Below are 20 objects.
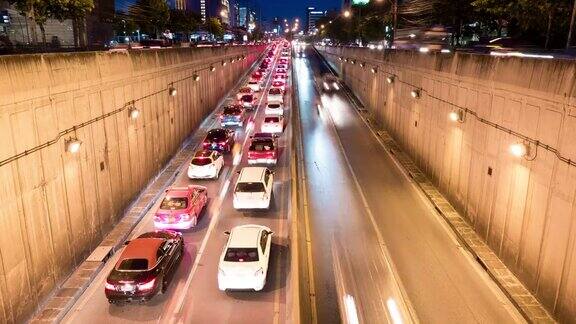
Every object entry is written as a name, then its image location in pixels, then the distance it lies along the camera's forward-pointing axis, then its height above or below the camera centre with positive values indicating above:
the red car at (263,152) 27.27 -6.23
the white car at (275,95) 48.69 -5.36
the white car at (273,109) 41.75 -5.80
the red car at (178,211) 18.72 -6.62
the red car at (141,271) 13.59 -6.69
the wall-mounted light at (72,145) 15.28 -3.31
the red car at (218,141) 29.83 -6.17
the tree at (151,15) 62.91 +3.67
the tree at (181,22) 77.81 +3.26
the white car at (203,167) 25.00 -6.54
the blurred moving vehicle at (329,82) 63.14 -5.70
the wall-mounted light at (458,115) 20.50 -3.09
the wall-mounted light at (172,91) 28.72 -2.95
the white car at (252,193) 20.47 -6.46
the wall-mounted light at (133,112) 21.54 -3.19
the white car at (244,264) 14.19 -6.63
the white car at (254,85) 58.78 -5.28
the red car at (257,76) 66.25 -4.69
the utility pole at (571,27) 19.40 +0.72
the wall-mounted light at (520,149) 14.65 -3.21
